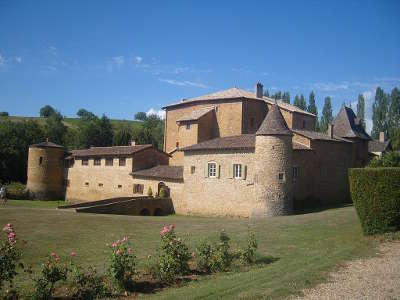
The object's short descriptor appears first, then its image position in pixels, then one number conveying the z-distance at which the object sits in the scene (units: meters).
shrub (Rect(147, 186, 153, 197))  33.88
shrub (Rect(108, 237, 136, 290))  8.61
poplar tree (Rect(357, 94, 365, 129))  82.88
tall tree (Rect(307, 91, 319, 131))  80.32
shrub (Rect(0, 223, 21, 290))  7.51
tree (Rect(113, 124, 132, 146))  71.56
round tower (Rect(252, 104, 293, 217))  25.12
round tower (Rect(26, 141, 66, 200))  44.50
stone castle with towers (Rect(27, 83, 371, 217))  25.48
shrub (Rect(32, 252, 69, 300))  7.73
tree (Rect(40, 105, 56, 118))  134.75
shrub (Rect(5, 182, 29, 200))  42.38
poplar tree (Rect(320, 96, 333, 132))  83.59
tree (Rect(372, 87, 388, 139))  76.44
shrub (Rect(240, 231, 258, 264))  11.27
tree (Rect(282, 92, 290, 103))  82.14
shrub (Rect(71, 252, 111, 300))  8.21
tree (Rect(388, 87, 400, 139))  74.81
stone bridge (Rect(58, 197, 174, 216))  26.74
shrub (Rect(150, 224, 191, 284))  9.62
